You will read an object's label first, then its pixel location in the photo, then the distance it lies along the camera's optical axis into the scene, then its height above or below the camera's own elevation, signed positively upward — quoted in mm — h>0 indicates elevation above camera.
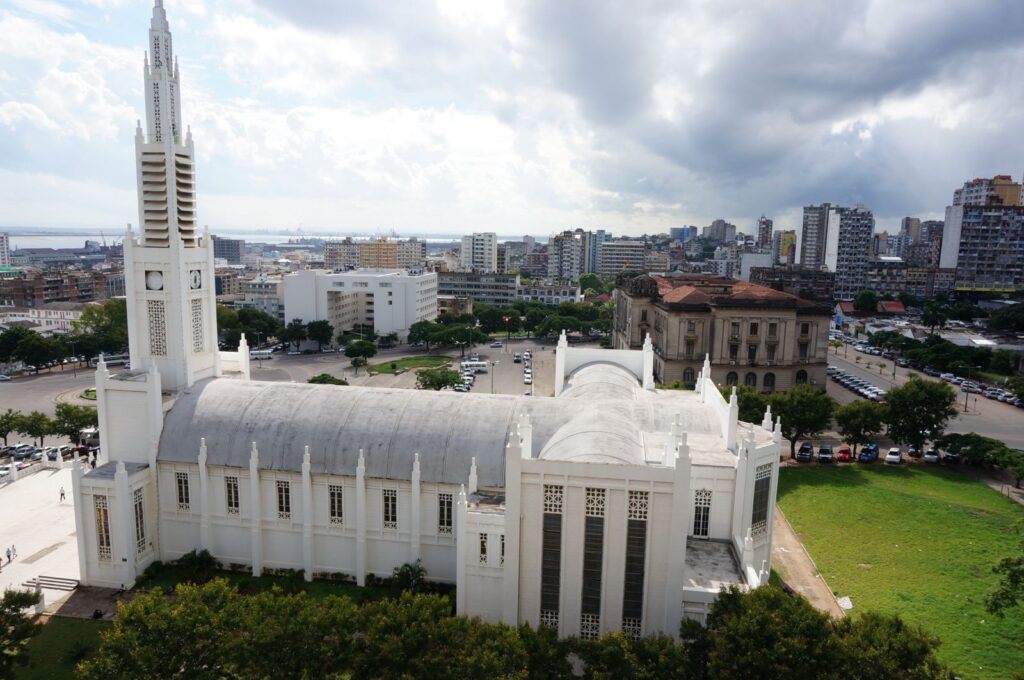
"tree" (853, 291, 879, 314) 174375 -11846
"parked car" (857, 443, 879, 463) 61969 -18160
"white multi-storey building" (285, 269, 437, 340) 127250 -10389
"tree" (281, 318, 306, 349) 121250 -15914
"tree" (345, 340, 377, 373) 103562 -16384
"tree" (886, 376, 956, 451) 60594 -13789
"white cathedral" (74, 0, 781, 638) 28219 -11616
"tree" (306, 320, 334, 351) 120800 -15582
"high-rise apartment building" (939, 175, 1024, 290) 182375 +3431
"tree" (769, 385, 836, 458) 60781 -14096
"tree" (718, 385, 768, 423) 60750 -13660
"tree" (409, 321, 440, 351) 121531 -15332
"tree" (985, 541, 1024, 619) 30703 -15033
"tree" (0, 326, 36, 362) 97000 -14874
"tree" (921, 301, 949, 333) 147500 -12849
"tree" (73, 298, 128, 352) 107044 -13870
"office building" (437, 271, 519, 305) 179000 -10199
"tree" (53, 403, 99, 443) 59750 -16046
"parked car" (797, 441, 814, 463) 61978 -18252
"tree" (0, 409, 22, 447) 60281 -16479
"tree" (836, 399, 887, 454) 60875 -14795
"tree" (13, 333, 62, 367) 94812 -15837
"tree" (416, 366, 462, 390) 81500 -16144
